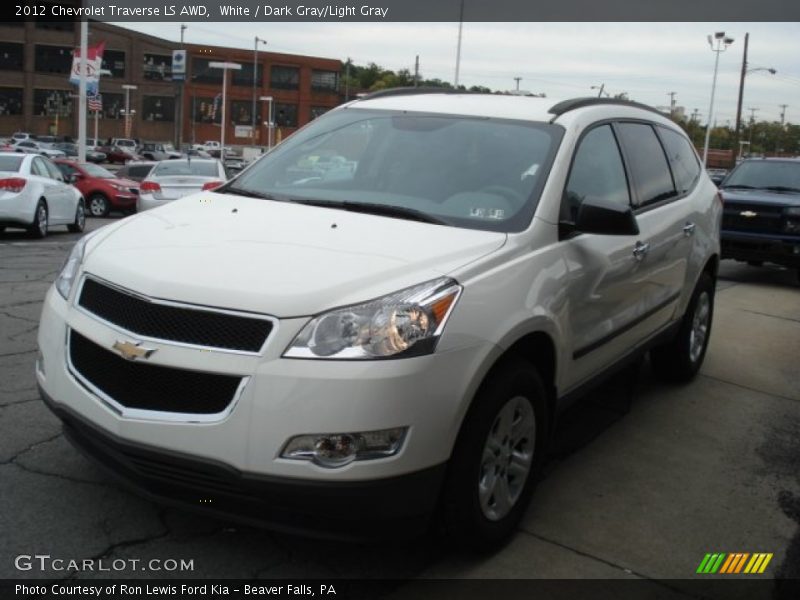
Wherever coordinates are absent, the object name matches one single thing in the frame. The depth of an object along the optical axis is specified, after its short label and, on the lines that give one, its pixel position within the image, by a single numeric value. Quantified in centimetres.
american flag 3928
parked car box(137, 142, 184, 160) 6650
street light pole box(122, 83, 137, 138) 8031
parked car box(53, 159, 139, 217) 2098
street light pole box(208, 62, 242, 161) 4983
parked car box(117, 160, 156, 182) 2766
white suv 267
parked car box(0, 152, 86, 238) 1302
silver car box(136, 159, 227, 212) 1584
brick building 7938
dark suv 1169
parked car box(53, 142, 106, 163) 5719
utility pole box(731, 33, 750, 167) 5411
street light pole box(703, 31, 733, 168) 4403
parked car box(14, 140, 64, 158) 5252
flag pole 2630
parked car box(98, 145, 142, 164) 6238
